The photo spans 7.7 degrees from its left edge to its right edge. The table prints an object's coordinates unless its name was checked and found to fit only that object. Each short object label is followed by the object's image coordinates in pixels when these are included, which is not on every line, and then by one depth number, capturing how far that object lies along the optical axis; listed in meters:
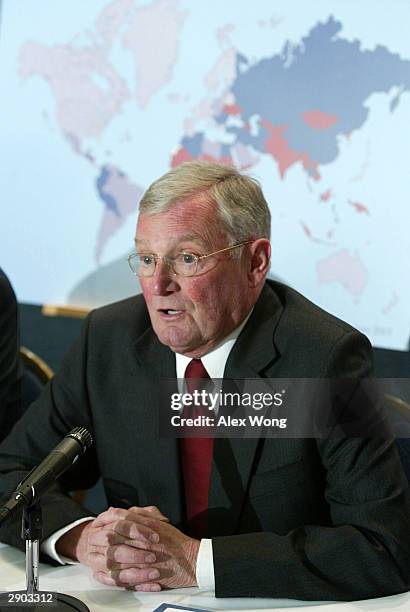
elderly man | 3.58
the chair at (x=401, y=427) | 3.74
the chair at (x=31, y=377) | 4.11
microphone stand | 3.48
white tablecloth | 3.54
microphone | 3.45
